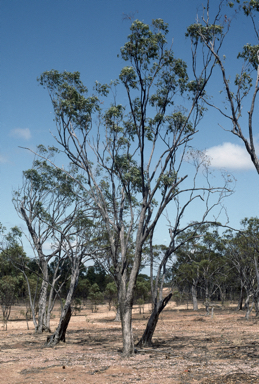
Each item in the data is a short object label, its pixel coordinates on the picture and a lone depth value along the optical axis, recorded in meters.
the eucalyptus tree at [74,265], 15.51
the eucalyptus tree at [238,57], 10.53
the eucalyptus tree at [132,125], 12.95
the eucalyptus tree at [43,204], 21.94
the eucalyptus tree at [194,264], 39.91
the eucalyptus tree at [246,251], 31.36
